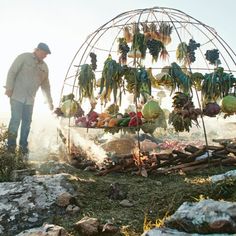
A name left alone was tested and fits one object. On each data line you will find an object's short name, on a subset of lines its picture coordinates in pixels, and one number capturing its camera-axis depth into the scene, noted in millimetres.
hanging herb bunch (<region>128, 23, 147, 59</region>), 7281
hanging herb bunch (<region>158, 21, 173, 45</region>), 7680
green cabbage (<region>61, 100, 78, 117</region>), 7766
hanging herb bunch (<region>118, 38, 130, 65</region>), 7660
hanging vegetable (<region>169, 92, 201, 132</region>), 6461
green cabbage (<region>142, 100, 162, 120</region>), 6527
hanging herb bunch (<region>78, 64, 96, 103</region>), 7566
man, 7809
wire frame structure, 7415
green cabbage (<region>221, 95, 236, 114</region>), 6484
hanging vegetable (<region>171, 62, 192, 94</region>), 6809
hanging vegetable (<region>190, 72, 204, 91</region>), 7099
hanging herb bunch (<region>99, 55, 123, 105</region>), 6988
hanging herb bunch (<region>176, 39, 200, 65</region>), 7430
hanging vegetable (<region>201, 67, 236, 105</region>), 6883
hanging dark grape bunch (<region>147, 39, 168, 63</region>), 7391
